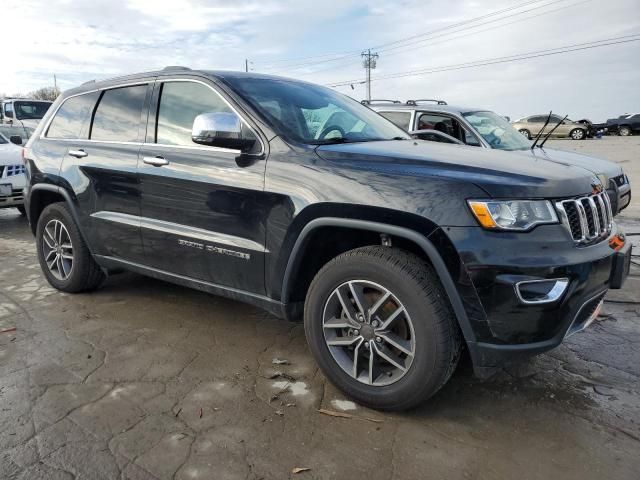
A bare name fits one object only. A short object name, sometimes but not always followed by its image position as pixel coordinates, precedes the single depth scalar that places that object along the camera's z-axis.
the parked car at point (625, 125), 32.59
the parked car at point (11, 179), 8.15
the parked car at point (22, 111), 17.08
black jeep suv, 2.44
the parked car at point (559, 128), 29.59
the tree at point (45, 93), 70.76
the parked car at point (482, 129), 6.92
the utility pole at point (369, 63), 65.62
